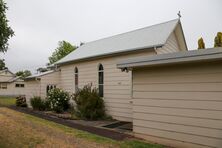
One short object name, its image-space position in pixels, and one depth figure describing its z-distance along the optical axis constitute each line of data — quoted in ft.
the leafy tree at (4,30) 17.27
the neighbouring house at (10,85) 110.42
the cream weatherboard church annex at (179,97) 15.73
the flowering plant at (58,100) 39.79
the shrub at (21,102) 52.73
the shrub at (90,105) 31.36
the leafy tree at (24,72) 188.76
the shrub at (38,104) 43.97
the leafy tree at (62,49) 110.96
